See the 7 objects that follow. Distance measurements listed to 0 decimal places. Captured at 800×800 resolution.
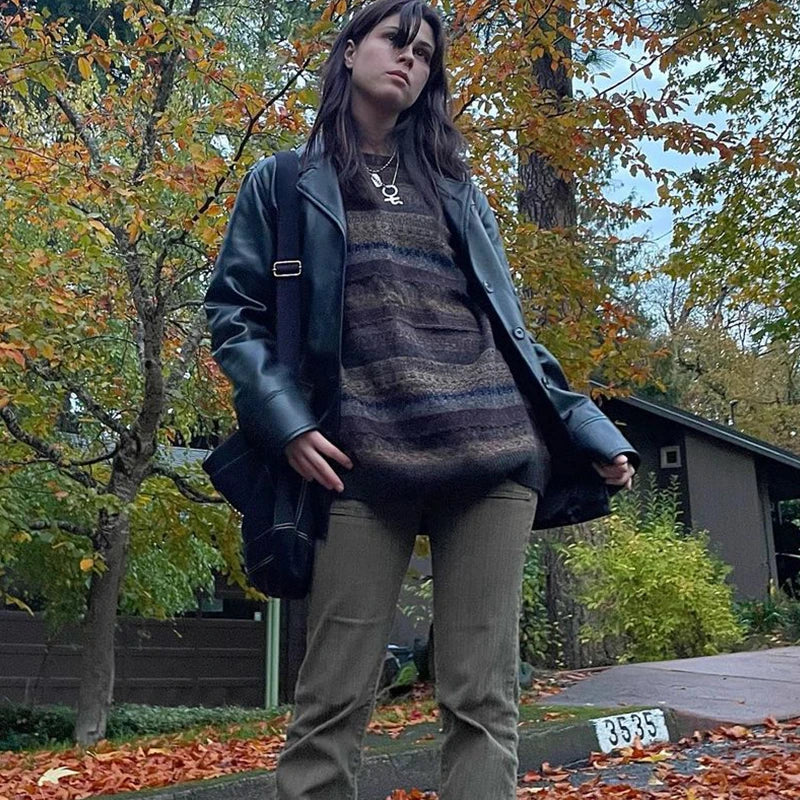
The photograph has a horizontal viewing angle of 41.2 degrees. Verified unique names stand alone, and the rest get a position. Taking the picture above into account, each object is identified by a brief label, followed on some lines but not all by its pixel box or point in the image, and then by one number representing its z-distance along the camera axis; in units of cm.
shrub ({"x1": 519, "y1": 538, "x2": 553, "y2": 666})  959
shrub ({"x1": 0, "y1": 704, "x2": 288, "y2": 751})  1039
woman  200
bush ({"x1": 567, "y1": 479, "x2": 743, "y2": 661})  1066
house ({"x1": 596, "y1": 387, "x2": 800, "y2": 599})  2102
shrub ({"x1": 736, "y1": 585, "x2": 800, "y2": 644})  1363
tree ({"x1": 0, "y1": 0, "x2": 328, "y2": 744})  594
